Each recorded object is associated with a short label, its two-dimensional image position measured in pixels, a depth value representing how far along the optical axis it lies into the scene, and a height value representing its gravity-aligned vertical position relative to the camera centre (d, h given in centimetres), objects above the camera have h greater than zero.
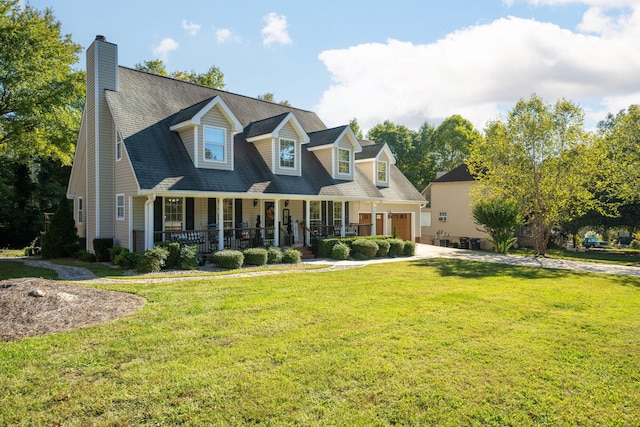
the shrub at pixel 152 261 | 1327 -127
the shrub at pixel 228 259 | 1462 -138
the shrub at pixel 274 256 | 1619 -141
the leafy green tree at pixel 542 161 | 2067 +307
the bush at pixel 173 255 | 1421 -117
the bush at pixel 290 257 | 1656 -148
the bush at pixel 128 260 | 1380 -128
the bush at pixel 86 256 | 1680 -141
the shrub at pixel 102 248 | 1631 -102
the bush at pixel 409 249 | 2078 -151
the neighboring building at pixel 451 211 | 3412 +77
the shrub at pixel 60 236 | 1841 -59
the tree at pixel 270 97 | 4344 +1347
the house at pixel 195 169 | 1588 +235
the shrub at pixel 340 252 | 1839 -144
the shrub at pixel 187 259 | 1416 -130
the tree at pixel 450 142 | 5231 +1011
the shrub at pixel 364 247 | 1928 -129
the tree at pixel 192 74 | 3209 +1214
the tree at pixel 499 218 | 2231 +4
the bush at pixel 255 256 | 1552 -136
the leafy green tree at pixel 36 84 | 2134 +774
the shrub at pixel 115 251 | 1523 -109
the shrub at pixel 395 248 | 2044 -143
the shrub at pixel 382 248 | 1994 -139
